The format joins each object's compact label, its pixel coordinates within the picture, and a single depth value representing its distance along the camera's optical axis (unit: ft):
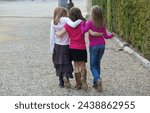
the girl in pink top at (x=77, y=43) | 21.88
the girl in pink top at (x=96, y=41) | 21.59
